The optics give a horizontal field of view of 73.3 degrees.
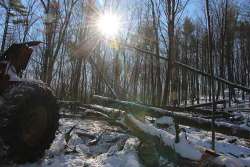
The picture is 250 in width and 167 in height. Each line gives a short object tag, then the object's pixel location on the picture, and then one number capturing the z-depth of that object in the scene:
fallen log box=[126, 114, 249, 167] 2.30
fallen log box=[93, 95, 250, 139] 3.64
